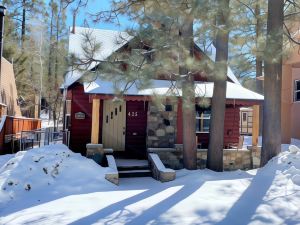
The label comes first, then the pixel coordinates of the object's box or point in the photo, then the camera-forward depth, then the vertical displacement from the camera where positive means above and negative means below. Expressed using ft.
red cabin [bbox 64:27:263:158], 40.52 +0.18
